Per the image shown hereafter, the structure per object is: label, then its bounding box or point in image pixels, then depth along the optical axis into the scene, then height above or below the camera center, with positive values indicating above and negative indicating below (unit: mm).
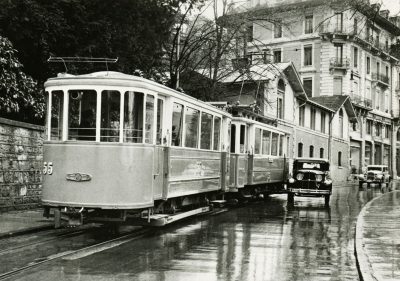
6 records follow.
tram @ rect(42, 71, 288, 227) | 10695 +302
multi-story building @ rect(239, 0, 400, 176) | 54375 +10470
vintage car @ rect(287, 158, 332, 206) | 21875 -616
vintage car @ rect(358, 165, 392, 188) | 44162 -502
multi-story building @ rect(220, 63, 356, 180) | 36250 +4402
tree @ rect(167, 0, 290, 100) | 26172 +6011
